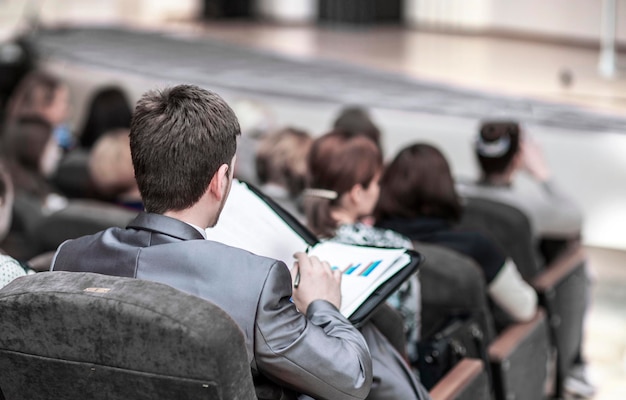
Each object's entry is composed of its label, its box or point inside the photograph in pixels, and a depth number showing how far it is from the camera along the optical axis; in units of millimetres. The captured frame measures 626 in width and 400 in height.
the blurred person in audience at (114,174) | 3779
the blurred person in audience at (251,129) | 4500
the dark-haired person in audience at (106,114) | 5391
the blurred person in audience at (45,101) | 5512
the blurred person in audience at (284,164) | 3668
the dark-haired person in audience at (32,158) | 4266
